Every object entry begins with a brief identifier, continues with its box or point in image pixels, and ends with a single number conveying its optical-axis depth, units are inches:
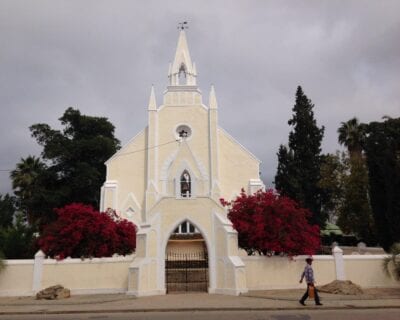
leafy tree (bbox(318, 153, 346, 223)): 1181.1
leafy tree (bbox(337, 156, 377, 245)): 1095.6
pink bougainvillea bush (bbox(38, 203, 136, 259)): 659.4
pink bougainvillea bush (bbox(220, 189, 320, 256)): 642.8
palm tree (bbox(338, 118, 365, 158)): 1450.5
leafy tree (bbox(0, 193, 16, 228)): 1035.2
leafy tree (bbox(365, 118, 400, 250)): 796.6
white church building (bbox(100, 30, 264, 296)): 800.8
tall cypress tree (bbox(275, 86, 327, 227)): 1242.0
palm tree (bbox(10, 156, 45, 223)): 1495.8
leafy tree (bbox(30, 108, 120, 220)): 1393.9
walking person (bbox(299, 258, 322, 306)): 483.6
